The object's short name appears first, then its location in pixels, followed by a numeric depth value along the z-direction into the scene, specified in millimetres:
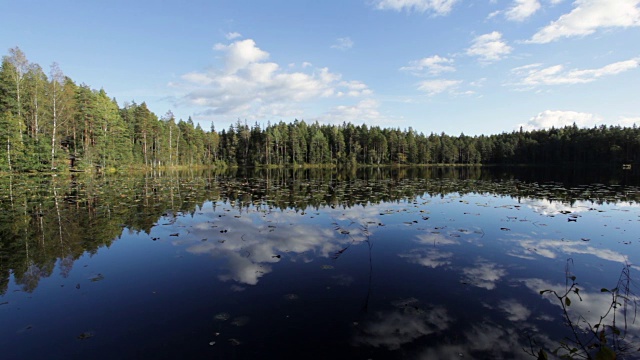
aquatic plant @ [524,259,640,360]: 5051
